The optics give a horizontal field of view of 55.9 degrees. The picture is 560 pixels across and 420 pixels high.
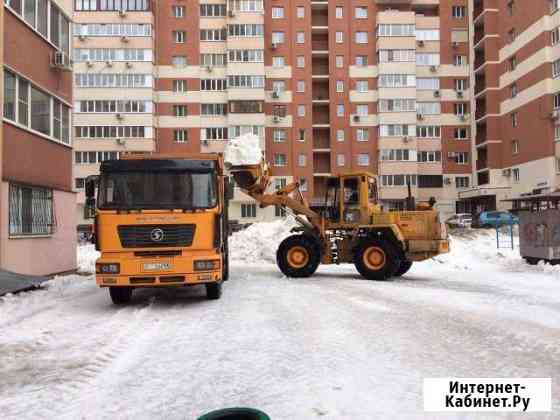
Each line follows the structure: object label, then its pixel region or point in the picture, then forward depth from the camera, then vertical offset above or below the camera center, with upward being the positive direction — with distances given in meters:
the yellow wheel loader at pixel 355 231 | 15.12 -0.25
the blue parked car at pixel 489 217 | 40.19 +0.25
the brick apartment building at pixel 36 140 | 13.66 +2.50
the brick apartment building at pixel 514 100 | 41.69 +10.69
